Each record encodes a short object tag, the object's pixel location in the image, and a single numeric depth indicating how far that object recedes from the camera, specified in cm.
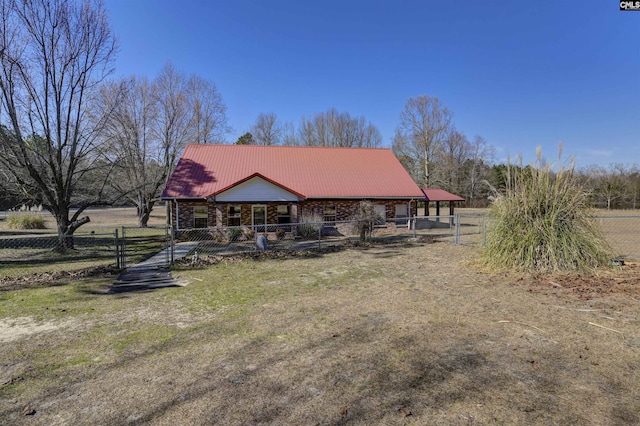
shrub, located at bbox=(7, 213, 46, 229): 2209
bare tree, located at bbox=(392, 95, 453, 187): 4019
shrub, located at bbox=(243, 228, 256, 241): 1810
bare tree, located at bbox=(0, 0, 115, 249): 1241
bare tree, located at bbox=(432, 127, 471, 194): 4247
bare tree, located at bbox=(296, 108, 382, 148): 5090
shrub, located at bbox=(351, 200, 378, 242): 1502
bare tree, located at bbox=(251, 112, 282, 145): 5162
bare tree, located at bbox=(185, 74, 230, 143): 3192
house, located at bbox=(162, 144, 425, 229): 1903
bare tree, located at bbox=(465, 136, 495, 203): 5028
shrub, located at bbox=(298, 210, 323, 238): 1889
